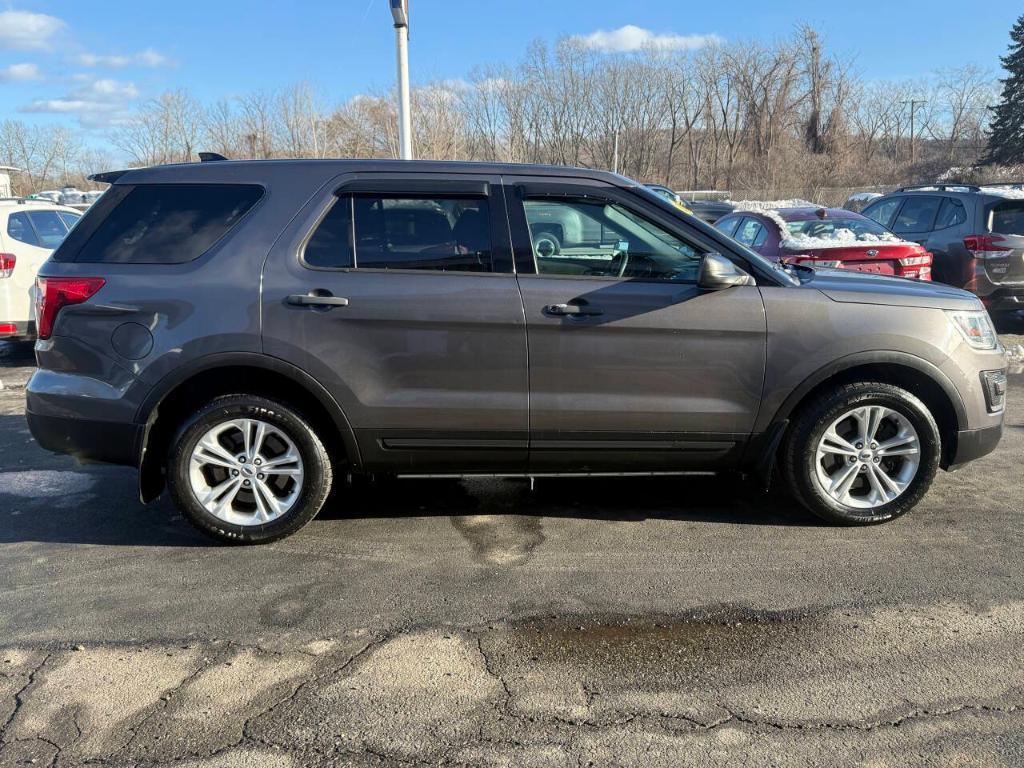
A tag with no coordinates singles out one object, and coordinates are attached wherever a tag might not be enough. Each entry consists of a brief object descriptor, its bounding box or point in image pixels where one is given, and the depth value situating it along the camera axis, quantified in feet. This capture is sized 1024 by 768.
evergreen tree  157.28
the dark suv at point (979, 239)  31.71
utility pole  185.06
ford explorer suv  13.03
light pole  31.09
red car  28.58
